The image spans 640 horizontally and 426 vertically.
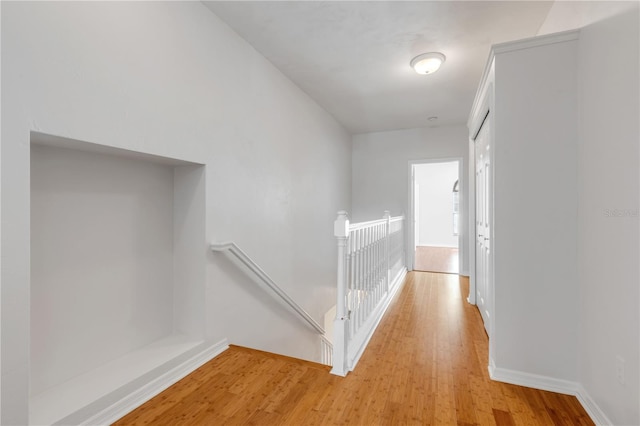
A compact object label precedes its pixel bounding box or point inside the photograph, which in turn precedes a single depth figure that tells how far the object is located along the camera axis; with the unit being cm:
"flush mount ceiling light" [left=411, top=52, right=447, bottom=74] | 292
